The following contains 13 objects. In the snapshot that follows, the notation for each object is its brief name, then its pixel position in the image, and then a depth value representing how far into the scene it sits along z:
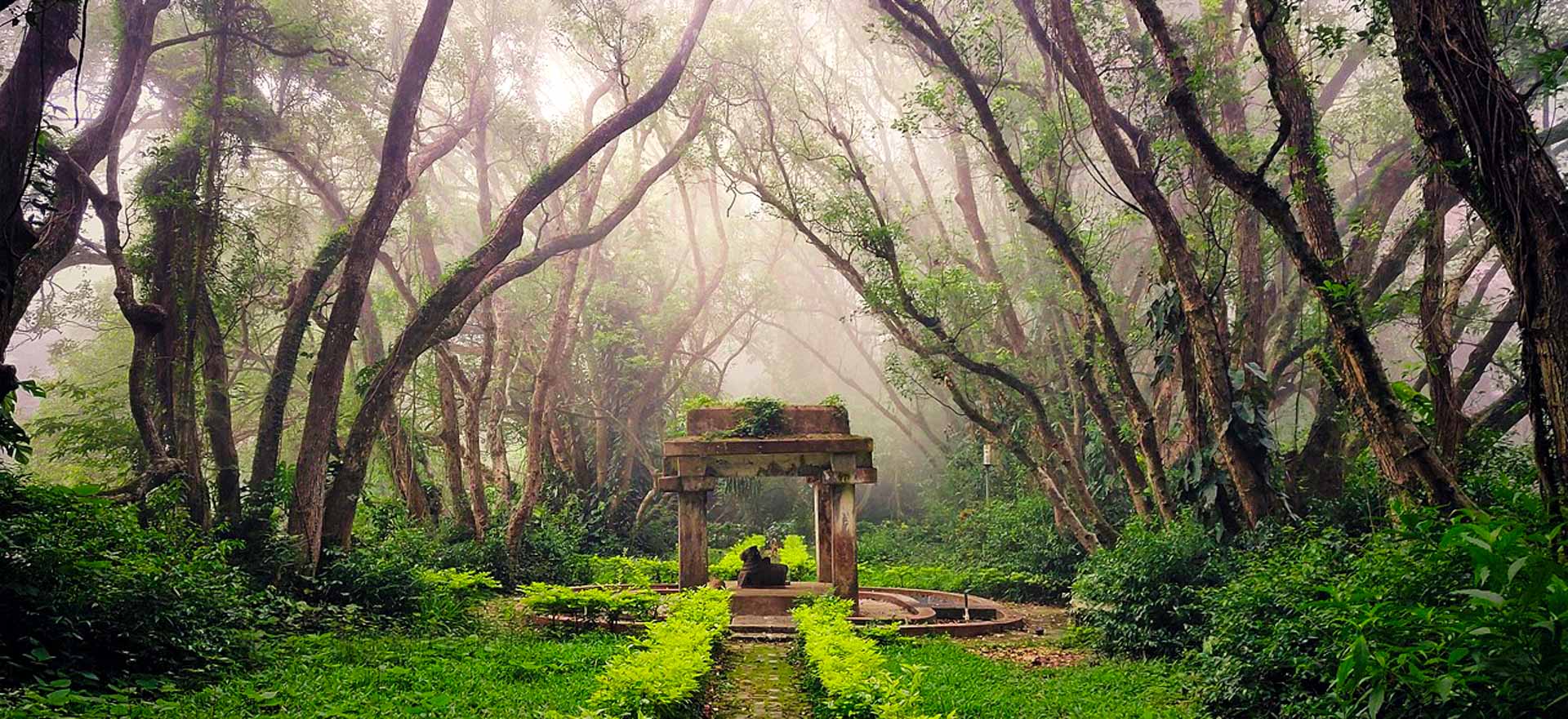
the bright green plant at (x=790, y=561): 15.66
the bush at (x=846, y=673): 5.57
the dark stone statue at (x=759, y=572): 13.99
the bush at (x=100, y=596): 6.10
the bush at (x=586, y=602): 10.84
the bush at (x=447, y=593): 10.89
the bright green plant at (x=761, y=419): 12.98
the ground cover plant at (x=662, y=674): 5.61
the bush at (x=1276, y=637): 5.51
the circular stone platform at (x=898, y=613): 11.88
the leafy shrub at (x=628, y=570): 16.36
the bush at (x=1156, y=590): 9.05
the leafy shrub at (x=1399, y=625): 3.53
